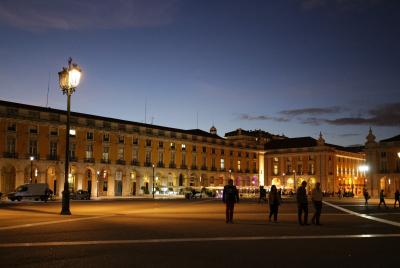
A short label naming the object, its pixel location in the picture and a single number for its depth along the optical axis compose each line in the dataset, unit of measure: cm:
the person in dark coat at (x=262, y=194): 4623
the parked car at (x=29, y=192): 5400
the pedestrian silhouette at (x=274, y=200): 2088
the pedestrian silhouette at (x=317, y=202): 1909
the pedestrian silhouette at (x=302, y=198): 1914
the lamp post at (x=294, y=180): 11756
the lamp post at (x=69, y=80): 2420
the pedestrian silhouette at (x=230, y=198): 1939
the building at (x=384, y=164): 8800
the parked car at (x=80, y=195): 5756
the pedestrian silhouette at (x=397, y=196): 3581
